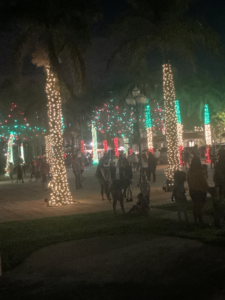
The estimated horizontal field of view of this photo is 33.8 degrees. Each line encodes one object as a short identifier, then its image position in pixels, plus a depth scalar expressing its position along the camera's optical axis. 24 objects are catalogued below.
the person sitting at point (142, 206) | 10.09
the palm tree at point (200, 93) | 44.17
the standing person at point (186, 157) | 27.22
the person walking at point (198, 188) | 8.47
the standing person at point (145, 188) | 10.72
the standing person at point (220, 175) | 10.70
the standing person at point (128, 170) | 14.79
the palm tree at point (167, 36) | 16.48
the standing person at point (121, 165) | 14.22
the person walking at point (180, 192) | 8.88
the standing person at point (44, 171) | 20.14
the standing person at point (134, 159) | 27.92
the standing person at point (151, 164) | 19.94
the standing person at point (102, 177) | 14.20
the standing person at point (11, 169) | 28.58
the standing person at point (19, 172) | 27.05
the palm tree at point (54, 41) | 13.47
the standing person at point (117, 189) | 10.64
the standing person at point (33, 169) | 27.24
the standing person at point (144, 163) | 18.99
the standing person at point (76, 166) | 18.38
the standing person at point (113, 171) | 15.68
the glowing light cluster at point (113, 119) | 52.34
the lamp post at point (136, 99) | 18.27
